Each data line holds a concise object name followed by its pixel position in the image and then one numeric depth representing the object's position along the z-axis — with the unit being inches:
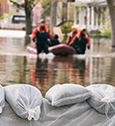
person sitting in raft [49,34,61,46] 908.6
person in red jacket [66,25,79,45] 892.0
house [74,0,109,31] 2005.4
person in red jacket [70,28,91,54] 885.0
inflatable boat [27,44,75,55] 864.3
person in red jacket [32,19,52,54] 815.7
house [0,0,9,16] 4694.9
